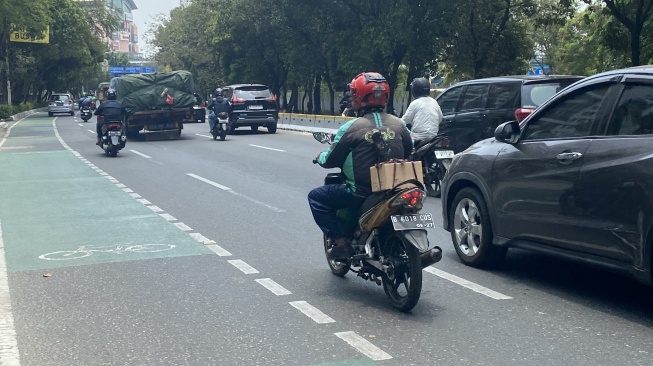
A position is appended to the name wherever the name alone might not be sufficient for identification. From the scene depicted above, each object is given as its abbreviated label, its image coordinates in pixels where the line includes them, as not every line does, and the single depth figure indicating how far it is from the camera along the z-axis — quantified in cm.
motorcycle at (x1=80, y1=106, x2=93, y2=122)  5384
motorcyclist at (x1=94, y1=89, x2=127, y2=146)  2230
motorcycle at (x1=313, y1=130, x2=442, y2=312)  629
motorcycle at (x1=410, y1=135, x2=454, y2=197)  1266
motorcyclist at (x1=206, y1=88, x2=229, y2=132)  2878
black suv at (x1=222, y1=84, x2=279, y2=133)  3189
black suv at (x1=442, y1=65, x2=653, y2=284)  606
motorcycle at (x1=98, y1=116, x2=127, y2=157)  2205
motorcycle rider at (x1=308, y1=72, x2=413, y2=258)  671
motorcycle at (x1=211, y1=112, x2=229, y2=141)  2816
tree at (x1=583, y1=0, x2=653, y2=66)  2305
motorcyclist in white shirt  1259
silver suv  6738
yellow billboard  5584
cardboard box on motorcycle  646
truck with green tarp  2898
